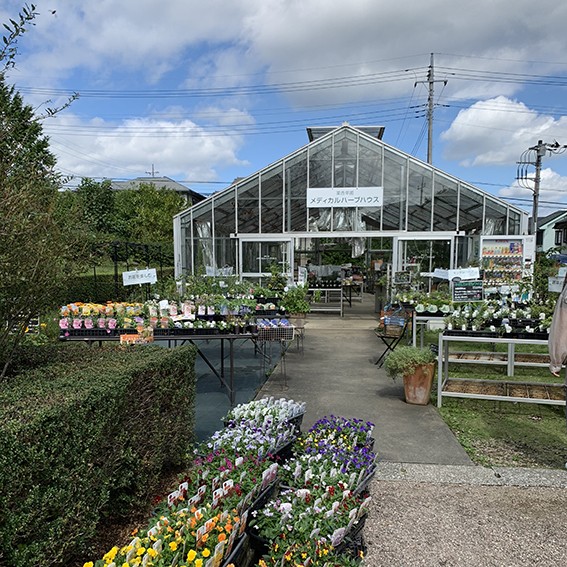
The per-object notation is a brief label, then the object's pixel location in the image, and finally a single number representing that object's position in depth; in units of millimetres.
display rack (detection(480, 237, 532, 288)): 9458
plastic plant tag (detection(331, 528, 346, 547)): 1817
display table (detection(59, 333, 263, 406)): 4328
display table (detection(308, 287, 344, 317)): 11250
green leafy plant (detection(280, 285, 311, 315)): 6999
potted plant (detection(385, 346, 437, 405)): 4402
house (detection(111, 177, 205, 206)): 42666
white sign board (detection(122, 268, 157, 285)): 5660
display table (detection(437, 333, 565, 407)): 4215
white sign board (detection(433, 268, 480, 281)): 6352
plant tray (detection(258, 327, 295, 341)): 5023
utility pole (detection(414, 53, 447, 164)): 20047
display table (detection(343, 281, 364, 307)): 13748
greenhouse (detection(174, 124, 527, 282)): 9836
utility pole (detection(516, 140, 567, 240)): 16547
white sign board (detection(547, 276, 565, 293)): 5742
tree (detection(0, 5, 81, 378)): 2094
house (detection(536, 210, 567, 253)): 30155
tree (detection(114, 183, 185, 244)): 19812
